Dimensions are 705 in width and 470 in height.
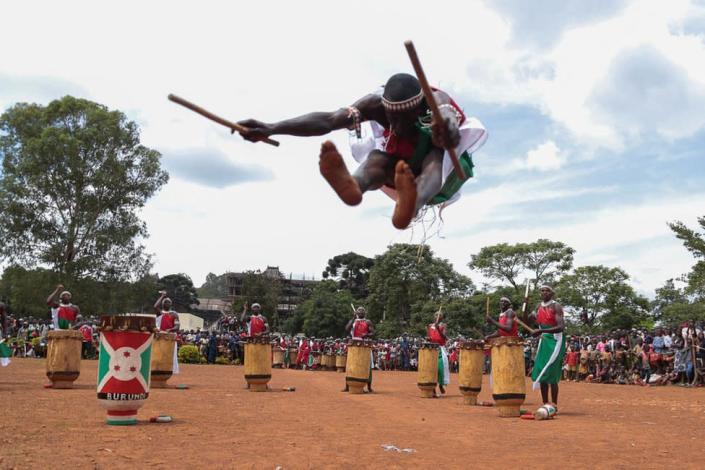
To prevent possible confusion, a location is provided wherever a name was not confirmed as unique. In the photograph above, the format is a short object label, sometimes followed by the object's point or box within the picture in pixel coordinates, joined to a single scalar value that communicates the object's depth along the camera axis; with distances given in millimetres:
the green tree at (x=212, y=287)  111325
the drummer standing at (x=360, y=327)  16297
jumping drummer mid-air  3457
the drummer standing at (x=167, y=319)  16062
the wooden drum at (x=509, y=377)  10555
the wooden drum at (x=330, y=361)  30808
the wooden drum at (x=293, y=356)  33031
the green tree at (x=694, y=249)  22984
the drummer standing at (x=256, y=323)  16484
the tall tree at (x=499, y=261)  45750
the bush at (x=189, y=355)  30484
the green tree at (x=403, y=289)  35047
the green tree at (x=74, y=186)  29000
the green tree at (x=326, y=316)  47000
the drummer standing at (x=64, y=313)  14617
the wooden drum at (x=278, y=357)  32625
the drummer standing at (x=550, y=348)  10953
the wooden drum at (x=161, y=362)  14312
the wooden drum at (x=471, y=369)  12867
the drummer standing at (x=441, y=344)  15062
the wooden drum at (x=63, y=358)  12586
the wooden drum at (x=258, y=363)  14516
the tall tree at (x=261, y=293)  50531
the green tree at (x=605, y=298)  37312
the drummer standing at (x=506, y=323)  12401
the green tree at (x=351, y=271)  55656
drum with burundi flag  7879
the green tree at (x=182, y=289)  74438
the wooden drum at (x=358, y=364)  15258
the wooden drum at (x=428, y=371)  14492
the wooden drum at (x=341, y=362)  29469
